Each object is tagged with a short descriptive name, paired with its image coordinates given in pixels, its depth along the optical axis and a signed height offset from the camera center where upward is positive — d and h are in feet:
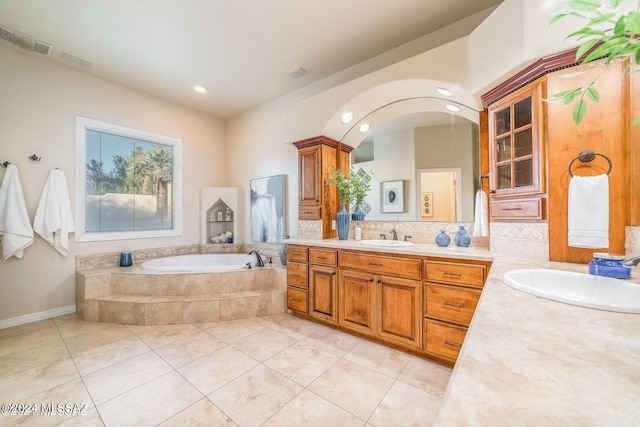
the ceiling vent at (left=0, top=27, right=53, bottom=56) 7.92 +5.82
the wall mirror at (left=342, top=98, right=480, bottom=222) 8.07 +1.97
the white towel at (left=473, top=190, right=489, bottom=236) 6.89 -0.10
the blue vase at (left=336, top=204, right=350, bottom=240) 9.75 -0.40
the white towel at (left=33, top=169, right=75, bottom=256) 9.13 +0.09
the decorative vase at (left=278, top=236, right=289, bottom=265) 11.16 -1.78
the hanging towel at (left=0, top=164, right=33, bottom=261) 8.45 +0.01
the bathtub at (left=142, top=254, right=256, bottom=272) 10.21 -2.20
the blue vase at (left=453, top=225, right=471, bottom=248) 7.49 -0.76
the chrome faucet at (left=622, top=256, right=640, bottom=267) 3.40 -0.70
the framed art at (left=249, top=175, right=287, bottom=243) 12.12 +0.31
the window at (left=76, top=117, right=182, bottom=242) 10.44 +1.55
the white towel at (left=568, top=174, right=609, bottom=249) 4.65 -0.01
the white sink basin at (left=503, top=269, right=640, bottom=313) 2.80 -1.09
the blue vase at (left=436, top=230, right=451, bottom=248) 7.64 -0.81
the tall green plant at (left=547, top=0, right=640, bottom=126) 1.52 +1.16
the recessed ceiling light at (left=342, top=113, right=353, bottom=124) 9.50 +3.72
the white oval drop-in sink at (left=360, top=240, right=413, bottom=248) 8.21 -1.00
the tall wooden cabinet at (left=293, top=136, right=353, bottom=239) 10.05 +1.50
